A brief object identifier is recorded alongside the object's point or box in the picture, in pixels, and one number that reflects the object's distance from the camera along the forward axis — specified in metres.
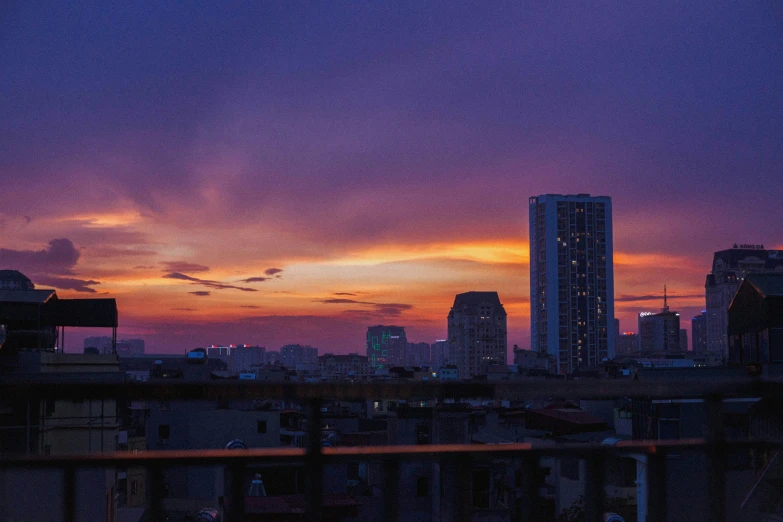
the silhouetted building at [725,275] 118.39
